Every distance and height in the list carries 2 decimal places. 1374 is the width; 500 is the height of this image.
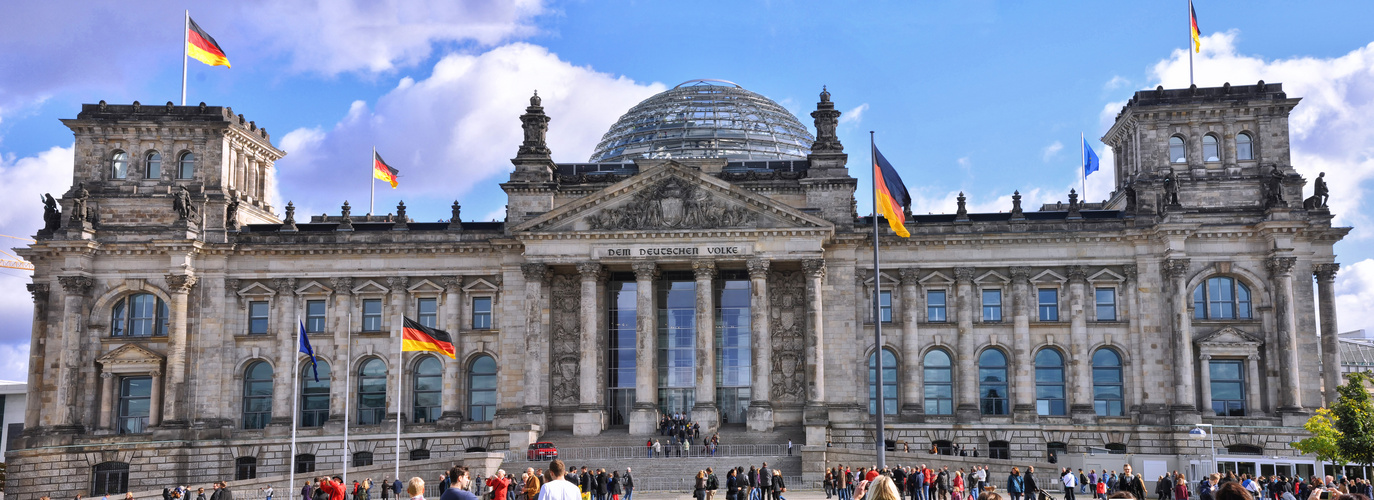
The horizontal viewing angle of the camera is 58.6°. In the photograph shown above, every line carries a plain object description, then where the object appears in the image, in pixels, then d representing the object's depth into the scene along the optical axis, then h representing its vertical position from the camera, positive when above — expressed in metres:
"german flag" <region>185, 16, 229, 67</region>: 61.53 +17.24
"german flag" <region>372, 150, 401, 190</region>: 71.00 +12.71
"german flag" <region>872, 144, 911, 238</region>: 45.09 +7.30
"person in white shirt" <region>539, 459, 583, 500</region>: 15.56 -1.28
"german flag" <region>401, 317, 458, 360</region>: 50.38 +2.11
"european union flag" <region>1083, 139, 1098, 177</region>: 69.35 +12.76
